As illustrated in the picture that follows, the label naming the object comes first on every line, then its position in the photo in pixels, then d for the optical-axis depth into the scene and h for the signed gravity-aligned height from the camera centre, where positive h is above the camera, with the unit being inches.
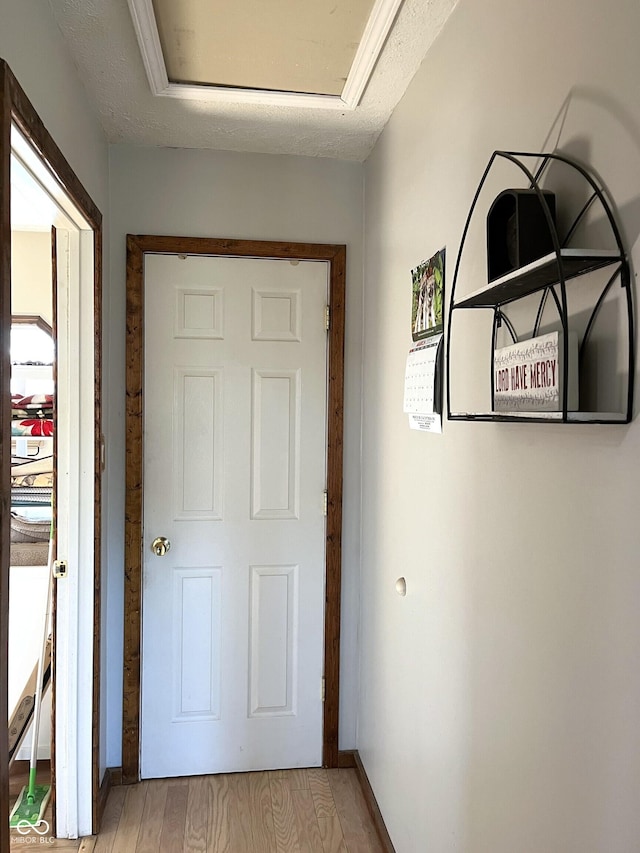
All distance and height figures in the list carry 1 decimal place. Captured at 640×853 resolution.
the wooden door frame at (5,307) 44.4 +7.6
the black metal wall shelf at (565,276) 31.6 +8.3
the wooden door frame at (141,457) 88.5 -5.4
